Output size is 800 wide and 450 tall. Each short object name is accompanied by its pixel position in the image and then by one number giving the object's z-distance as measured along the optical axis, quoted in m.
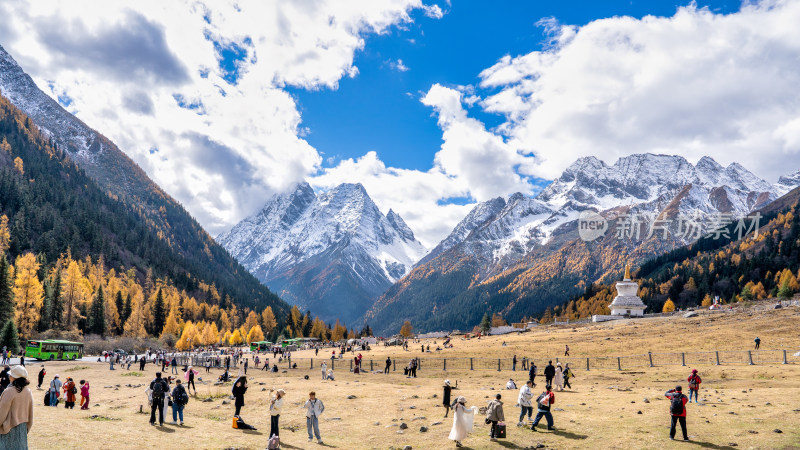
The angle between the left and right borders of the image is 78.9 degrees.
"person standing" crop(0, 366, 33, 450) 10.12
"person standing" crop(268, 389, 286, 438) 19.25
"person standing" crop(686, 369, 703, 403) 25.67
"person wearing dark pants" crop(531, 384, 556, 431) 20.84
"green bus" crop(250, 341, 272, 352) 117.73
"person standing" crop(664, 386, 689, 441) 18.33
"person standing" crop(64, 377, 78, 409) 25.62
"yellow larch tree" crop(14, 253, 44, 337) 89.31
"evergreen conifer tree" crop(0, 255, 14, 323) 77.50
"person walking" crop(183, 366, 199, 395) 34.81
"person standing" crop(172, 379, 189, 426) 21.95
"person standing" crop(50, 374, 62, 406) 26.30
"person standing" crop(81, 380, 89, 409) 26.17
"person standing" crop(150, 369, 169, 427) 21.45
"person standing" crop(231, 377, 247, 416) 22.87
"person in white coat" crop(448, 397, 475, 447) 18.75
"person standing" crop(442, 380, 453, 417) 24.25
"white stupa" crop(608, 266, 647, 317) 123.44
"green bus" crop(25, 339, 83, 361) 69.56
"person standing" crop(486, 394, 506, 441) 19.45
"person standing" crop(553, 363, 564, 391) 33.22
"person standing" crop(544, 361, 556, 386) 32.03
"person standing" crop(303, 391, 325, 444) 20.31
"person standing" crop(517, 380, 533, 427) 21.97
